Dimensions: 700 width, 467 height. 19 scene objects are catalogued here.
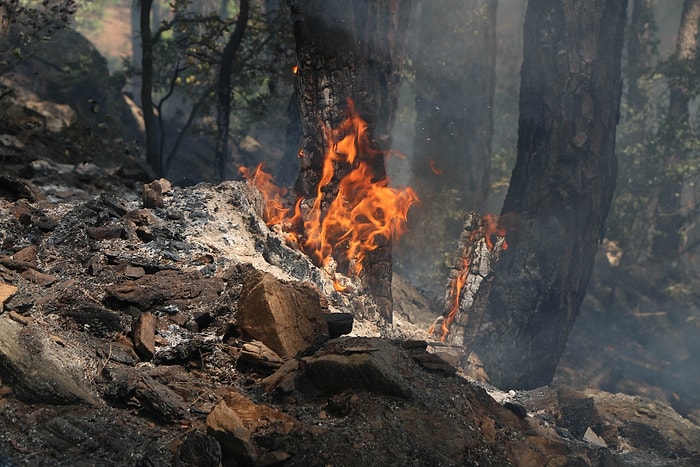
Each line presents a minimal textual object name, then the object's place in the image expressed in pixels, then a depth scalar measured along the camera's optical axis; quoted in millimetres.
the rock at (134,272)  6882
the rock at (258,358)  5934
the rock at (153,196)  8703
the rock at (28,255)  6903
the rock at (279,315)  6234
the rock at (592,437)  8164
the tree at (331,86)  9852
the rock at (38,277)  6531
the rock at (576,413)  8117
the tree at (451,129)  17422
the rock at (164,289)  6555
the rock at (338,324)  6680
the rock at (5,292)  5598
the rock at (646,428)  8523
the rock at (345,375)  5434
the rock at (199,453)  4469
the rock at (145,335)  5895
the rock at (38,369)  4805
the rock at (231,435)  4520
